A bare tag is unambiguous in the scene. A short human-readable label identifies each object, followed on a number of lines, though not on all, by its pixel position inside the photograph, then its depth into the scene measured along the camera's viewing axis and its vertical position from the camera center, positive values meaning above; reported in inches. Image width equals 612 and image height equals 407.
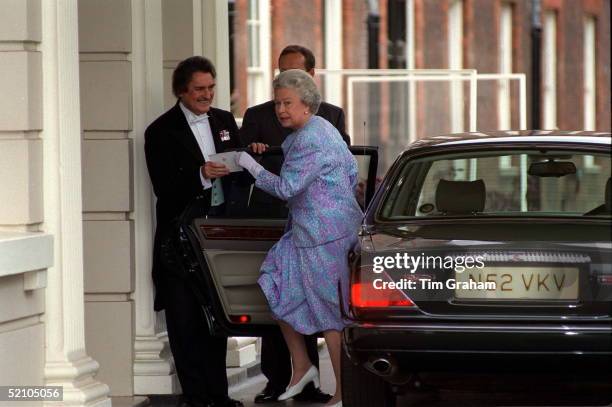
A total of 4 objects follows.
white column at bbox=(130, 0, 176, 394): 787.4 -26.3
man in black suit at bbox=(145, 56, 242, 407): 751.1 -16.3
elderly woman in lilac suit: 708.7 -20.6
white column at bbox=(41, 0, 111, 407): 678.5 -16.1
